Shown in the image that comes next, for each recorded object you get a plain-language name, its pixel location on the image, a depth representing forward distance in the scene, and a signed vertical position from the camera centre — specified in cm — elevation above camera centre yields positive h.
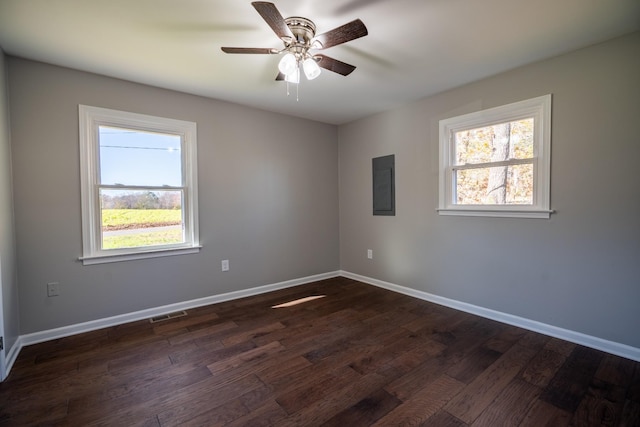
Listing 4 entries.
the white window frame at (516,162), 254 +48
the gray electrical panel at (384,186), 386 +27
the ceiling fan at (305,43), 171 +103
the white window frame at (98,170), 268 +37
